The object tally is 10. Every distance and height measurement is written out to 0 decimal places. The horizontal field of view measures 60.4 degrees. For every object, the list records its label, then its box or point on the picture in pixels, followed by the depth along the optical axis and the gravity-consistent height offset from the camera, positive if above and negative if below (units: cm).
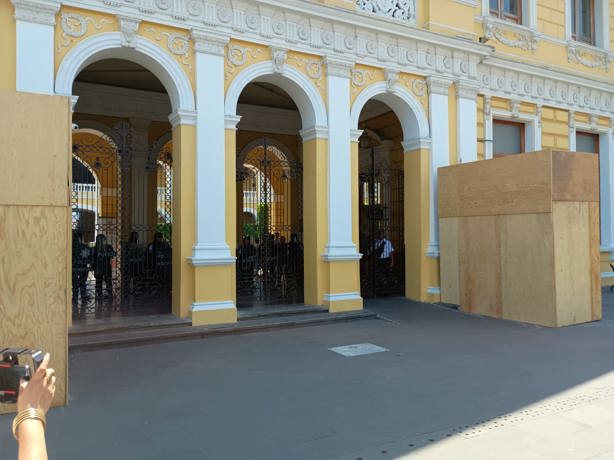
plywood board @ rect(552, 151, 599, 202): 877 +101
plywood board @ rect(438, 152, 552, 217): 883 +91
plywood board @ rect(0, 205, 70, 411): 465 -35
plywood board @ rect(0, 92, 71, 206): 465 +84
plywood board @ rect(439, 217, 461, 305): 1049 -46
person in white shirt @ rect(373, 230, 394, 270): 1231 -36
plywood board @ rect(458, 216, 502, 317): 962 -54
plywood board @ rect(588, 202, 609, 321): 929 -35
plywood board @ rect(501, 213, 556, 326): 877 -55
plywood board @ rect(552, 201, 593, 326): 877 -45
